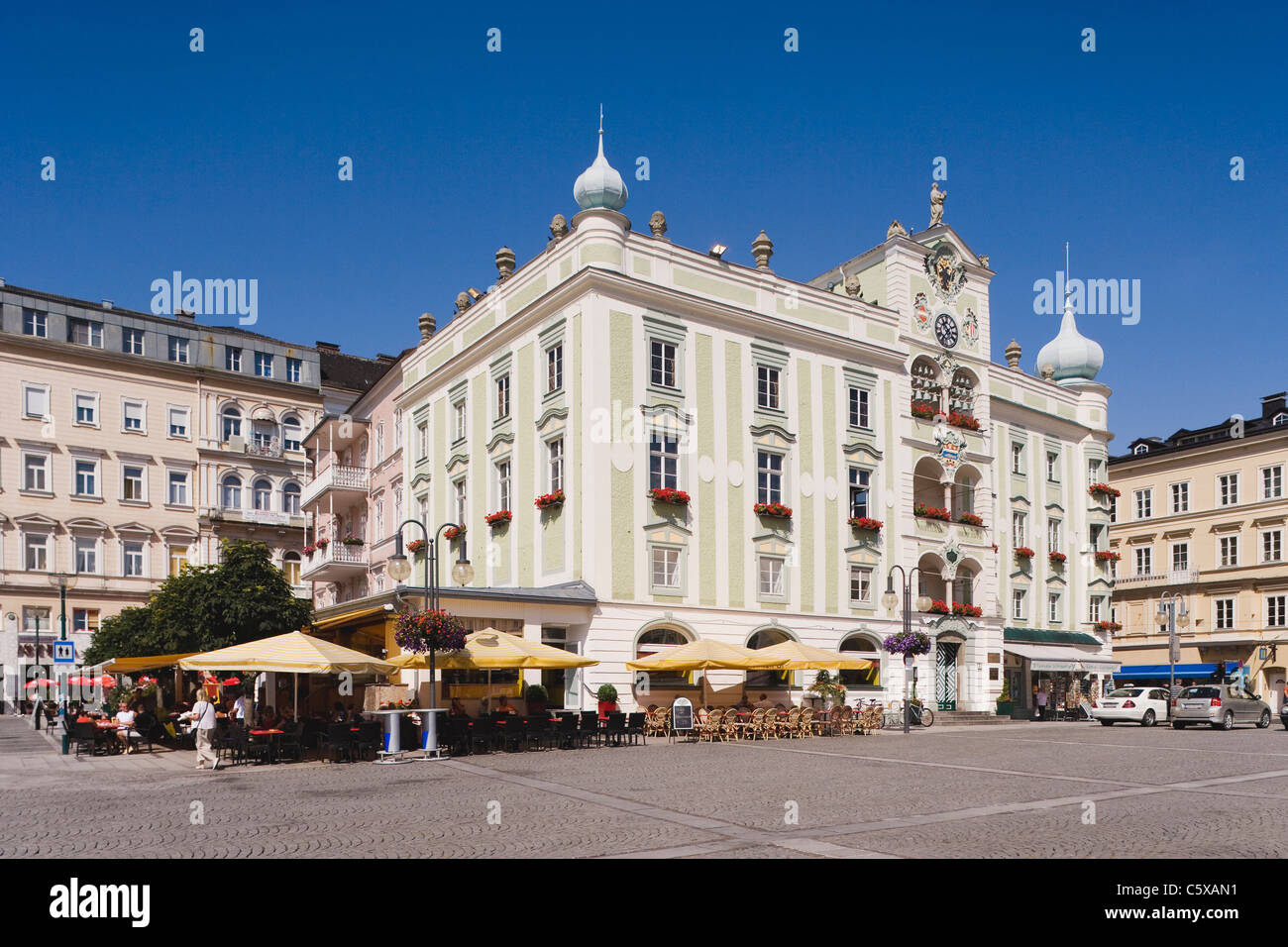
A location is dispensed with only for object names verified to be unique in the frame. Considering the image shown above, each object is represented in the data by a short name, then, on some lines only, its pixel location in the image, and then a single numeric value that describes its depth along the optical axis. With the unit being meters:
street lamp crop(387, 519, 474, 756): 23.19
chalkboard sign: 29.00
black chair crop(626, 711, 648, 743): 26.98
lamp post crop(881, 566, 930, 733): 33.72
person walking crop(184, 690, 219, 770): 21.67
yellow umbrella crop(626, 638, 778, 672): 29.28
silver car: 34.62
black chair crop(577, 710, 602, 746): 26.12
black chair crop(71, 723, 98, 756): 25.89
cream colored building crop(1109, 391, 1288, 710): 62.06
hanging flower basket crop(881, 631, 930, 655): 34.38
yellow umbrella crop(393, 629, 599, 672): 25.41
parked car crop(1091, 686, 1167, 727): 37.88
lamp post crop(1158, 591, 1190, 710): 41.53
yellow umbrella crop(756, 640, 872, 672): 30.05
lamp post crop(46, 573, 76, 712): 55.75
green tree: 31.86
